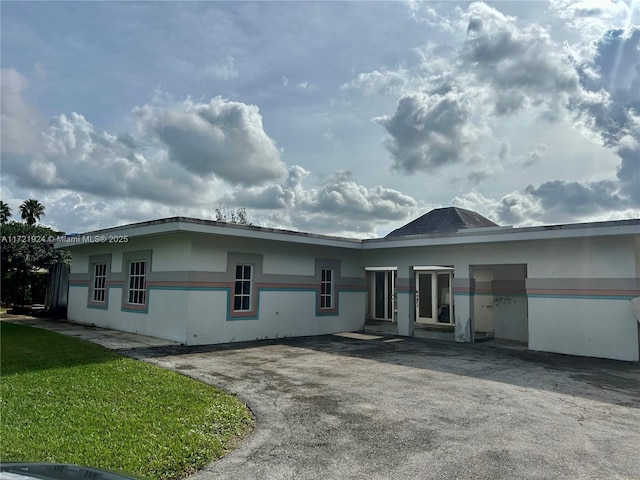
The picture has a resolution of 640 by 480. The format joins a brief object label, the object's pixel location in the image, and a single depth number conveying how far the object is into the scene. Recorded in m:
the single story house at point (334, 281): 10.30
